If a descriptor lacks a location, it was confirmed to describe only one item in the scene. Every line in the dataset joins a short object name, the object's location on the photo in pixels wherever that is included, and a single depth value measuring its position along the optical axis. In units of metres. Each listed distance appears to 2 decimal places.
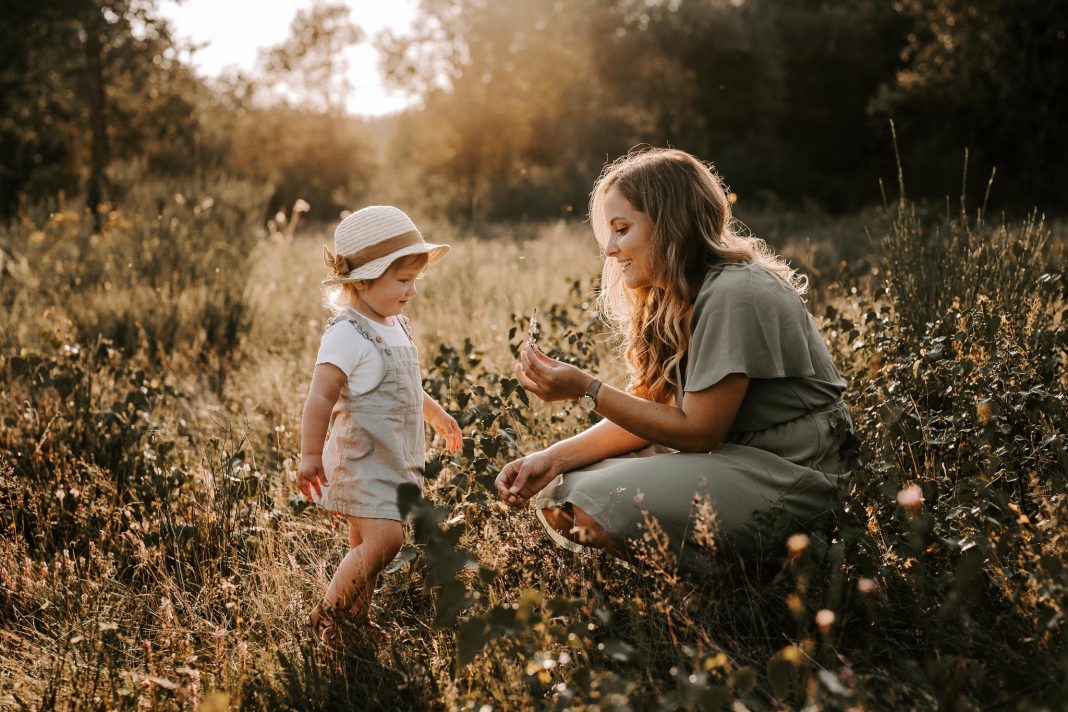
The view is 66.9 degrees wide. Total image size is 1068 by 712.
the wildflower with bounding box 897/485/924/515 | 1.84
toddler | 2.52
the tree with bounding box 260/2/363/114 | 27.52
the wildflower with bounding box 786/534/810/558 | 1.68
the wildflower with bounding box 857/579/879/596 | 1.78
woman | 2.52
